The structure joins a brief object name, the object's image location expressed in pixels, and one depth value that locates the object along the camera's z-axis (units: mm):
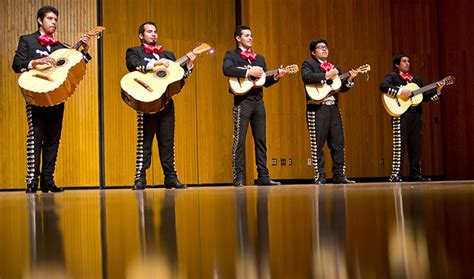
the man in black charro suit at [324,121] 6930
